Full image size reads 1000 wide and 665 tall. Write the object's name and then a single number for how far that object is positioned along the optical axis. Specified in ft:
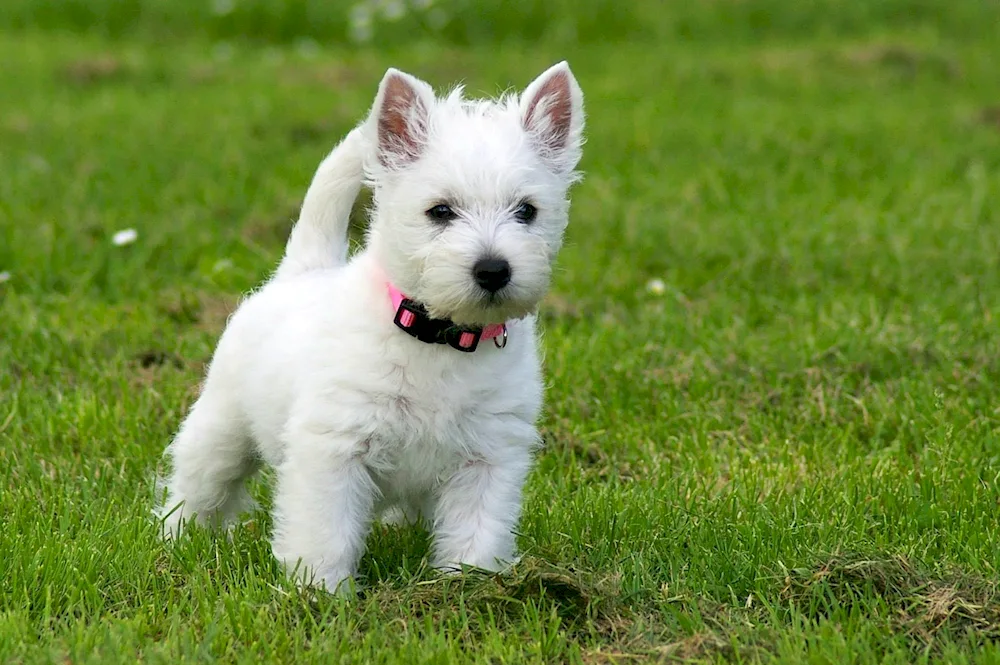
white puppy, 23.50
